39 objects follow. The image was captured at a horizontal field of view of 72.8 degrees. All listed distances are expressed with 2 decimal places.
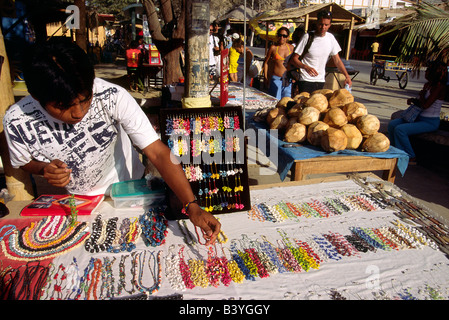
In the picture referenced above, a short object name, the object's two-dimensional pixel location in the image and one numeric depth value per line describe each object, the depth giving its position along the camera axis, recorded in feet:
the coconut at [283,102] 12.25
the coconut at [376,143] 9.73
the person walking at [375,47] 55.47
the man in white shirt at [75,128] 4.19
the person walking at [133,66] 33.06
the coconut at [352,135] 9.75
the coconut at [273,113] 11.77
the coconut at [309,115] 10.30
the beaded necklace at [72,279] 4.17
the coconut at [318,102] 10.53
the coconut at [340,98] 10.57
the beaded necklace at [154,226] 5.25
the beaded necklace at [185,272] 4.34
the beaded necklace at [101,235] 5.01
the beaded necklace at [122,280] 4.22
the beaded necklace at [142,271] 4.25
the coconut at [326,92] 11.47
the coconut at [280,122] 11.27
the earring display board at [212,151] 6.29
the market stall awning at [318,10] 29.71
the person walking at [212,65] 24.92
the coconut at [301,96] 12.21
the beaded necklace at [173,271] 4.31
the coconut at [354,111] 10.07
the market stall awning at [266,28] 39.40
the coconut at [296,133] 10.34
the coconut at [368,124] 9.80
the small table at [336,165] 9.59
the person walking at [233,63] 28.46
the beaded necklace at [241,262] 4.57
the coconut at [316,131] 9.96
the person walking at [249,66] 30.03
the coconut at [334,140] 9.34
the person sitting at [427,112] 14.30
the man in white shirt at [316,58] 15.46
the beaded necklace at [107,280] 4.16
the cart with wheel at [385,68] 41.39
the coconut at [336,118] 9.81
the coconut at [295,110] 11.16
